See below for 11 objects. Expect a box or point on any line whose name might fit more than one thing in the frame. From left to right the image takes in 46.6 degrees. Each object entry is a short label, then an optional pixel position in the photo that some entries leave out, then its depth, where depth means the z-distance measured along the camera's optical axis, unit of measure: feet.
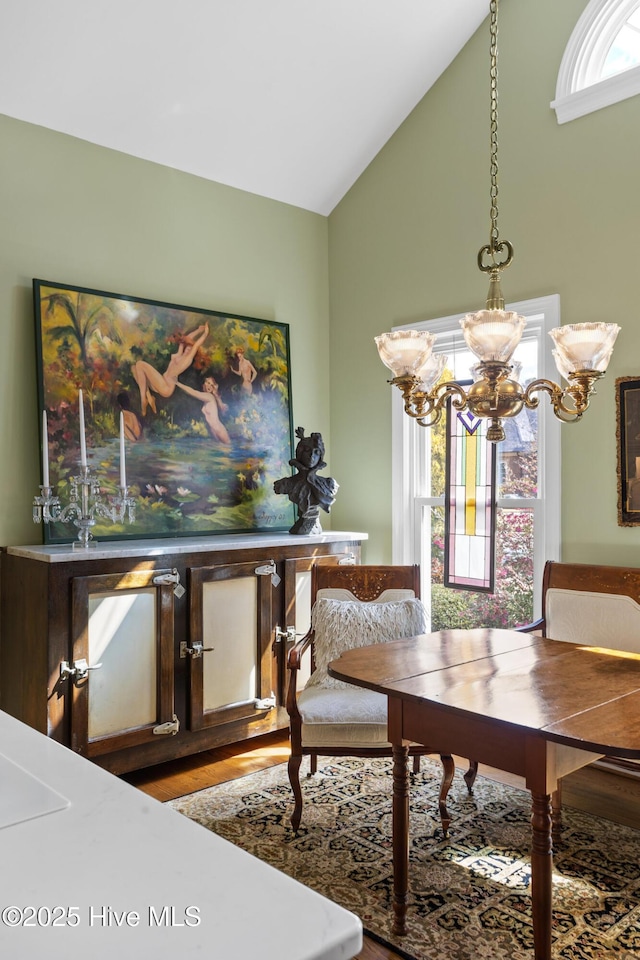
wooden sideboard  10.32
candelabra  11.23
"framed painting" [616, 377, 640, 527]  11.05
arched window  11.57
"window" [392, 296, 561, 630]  12.26
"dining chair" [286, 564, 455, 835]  9.35
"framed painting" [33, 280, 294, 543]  11.85
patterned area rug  7.27
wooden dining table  6.36
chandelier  7.06
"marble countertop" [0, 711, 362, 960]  2.07
